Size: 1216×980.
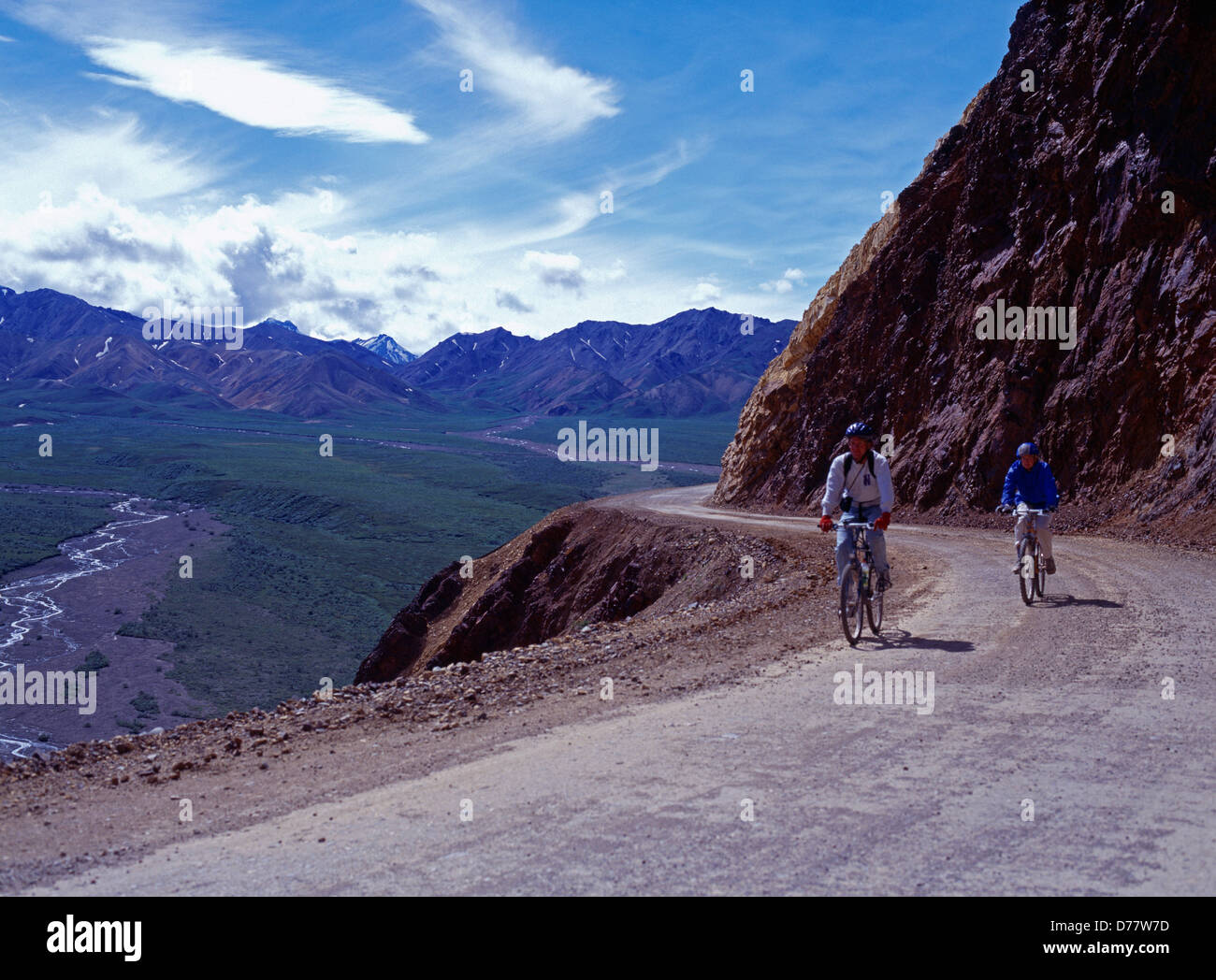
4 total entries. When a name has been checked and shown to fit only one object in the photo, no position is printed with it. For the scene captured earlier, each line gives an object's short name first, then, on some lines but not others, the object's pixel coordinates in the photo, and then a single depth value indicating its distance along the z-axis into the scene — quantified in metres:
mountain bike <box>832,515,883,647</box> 10.51
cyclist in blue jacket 13.03
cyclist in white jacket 10.27
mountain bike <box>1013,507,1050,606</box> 12.71
